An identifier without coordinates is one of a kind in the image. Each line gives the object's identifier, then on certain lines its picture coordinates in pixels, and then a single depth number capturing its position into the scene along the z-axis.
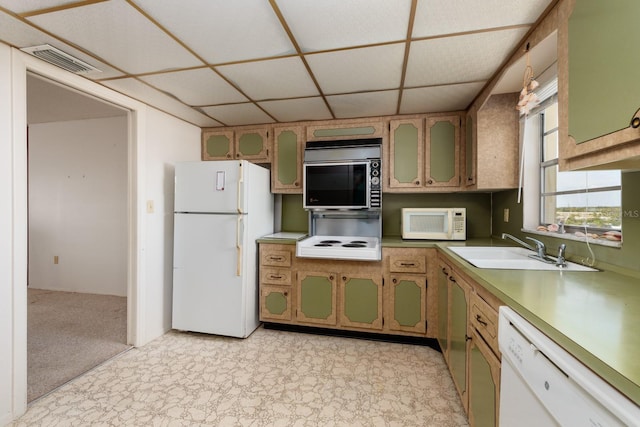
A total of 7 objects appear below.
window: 1.45
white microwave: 2.56
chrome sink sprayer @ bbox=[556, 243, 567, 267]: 1.46
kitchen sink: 1.47
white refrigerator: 2.51
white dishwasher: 0.55
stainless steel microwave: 2.62
